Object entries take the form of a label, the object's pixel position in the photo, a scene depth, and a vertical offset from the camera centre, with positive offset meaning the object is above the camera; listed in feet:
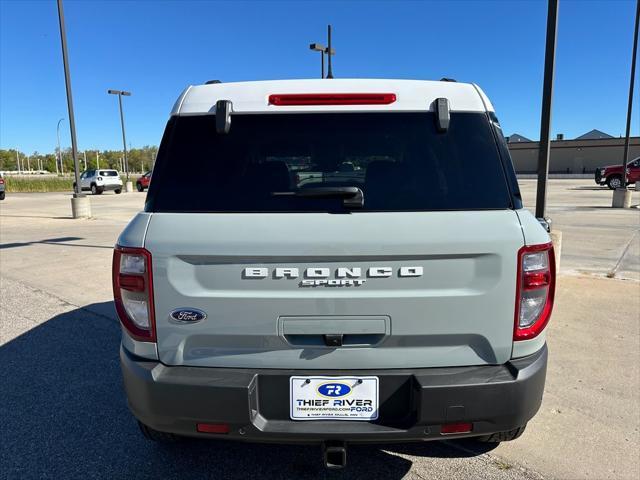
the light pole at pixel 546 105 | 20.53 +2.82
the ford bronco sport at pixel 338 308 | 6.48 -1.91
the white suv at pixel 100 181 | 116.26 -1.88
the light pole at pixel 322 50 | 53.47 +14.60
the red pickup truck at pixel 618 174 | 91.04 -1.25
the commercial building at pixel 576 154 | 176.86 +5.61
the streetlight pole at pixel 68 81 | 50.16 +9.82
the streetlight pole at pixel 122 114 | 125.90 +15.61
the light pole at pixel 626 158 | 56.13 +1.16
